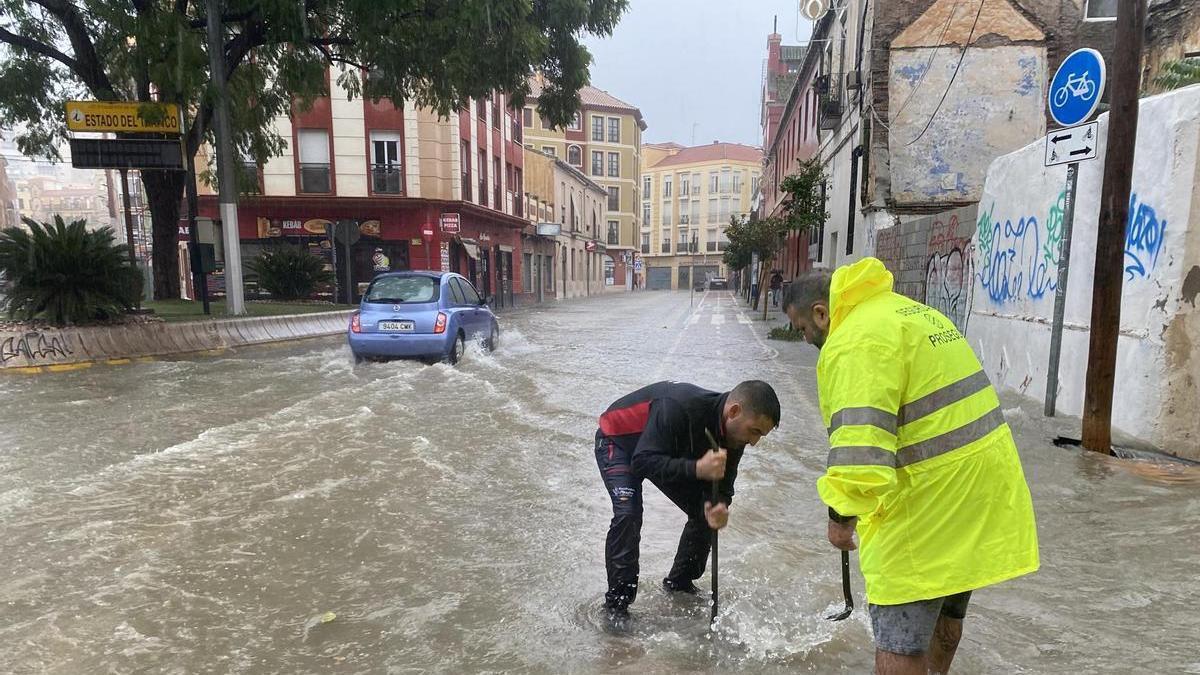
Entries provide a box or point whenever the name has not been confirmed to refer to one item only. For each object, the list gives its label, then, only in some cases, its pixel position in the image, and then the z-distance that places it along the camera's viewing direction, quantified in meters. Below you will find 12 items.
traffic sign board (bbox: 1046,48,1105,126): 5.20
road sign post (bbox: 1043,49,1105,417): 5.25
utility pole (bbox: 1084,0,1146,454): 5.11
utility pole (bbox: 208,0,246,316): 12.41
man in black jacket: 2.53
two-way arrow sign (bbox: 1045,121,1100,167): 5.37
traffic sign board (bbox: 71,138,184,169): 12.81
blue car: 9.84
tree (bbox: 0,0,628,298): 10.96
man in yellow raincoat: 1.85
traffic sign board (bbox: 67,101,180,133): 12.40
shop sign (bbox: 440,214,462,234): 24.44
